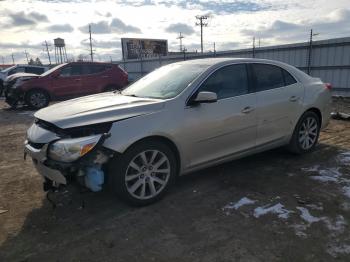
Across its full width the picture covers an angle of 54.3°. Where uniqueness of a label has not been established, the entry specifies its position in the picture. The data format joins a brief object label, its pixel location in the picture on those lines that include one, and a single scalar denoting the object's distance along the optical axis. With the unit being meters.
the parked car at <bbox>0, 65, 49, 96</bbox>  19.50
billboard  43.09
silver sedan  3.51
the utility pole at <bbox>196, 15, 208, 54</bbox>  58.94
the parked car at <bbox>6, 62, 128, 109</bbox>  12.65
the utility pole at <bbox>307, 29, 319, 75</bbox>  14.51
